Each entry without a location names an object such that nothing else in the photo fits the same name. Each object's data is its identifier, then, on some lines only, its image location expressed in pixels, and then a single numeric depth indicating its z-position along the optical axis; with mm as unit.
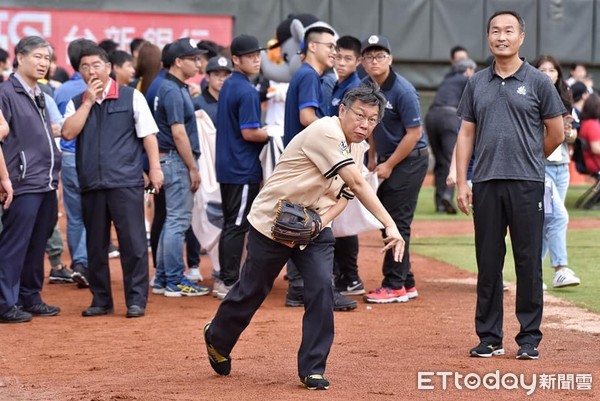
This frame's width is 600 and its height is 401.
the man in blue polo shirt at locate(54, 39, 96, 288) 15791
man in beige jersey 9019
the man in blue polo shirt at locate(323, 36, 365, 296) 13812
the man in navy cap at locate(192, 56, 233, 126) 15664
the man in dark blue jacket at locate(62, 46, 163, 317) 12747
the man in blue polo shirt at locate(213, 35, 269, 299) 13823
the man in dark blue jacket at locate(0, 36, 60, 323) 12399
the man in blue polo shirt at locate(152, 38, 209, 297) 14205
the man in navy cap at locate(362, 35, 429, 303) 13360
